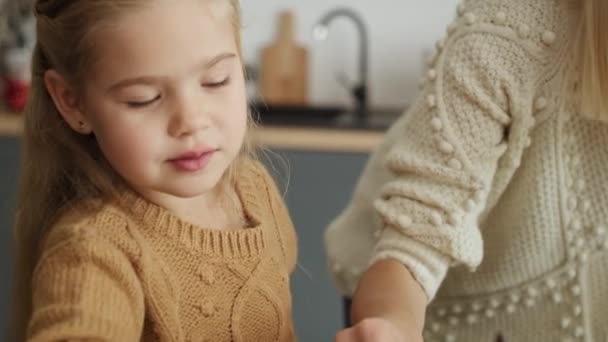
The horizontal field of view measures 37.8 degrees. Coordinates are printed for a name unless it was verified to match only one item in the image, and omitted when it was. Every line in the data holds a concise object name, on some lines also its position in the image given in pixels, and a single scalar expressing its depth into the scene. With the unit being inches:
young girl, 28.1
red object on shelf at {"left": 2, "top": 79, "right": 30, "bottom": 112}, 98.6
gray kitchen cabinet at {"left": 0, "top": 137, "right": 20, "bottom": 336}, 96.8
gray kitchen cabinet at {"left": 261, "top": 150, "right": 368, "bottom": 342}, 97.2
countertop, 95.7
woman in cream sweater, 35.6
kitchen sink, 97.6
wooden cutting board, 109.9
